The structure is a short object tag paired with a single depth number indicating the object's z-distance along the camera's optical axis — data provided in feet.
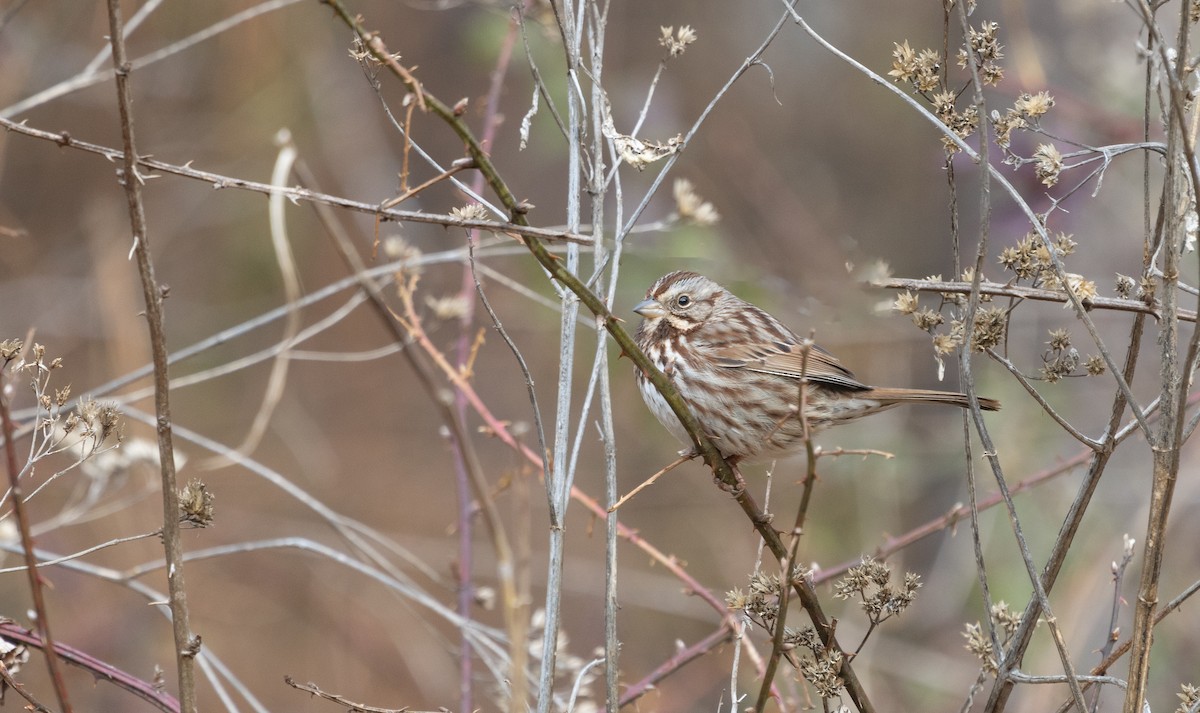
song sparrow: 21.98
